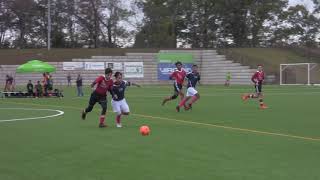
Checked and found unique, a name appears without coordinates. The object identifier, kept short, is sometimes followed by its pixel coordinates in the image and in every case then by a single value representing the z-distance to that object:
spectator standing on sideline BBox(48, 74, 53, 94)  39.09
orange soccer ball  14.57
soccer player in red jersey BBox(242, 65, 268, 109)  26.94
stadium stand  72.06
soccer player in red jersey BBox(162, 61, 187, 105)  24.06
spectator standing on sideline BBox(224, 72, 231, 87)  69.12
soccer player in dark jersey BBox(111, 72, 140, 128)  16.97
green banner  76.25
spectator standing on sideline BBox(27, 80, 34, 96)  38.34
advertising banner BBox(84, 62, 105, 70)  74.00
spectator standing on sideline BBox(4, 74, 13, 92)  43.31
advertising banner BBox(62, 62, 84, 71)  73.62
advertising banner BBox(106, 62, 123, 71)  75.10
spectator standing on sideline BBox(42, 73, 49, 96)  38.76
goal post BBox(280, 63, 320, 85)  70.56
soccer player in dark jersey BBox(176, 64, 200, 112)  23.62
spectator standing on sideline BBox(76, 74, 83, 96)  40.34
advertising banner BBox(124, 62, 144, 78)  75.20
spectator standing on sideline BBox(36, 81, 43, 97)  38.44
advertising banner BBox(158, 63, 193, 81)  75.81
